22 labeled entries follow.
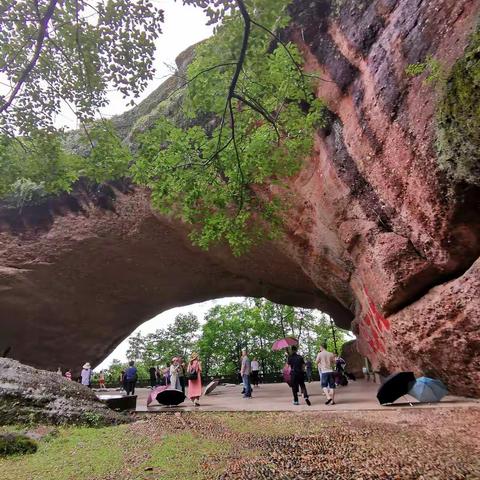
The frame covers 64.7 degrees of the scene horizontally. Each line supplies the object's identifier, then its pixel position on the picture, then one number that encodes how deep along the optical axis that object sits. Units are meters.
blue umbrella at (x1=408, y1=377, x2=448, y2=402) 5.83
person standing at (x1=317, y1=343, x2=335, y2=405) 7.69
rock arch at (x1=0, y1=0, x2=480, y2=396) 5.68
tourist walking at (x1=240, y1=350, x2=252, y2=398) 10.25
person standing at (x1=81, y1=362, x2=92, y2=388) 12.66
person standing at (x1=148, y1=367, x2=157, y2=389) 15.96
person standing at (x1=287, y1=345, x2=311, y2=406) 8.00
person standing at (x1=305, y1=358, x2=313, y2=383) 15.83
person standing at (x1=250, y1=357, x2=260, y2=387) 15.57
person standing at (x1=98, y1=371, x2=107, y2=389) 19.23
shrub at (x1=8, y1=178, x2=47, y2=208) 13.84
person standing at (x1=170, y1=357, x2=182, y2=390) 10.24
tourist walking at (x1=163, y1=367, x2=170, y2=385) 11.82
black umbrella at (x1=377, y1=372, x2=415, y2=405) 6.16
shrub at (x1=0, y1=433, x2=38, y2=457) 4.61
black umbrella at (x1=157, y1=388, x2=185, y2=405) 8.30
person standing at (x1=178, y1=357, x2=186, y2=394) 10.62
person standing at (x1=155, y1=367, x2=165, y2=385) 16.42
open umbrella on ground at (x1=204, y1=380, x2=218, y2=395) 13.29
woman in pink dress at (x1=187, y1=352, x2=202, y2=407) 9.09
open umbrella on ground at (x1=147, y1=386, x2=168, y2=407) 8.77
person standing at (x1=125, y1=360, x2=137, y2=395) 11.33
